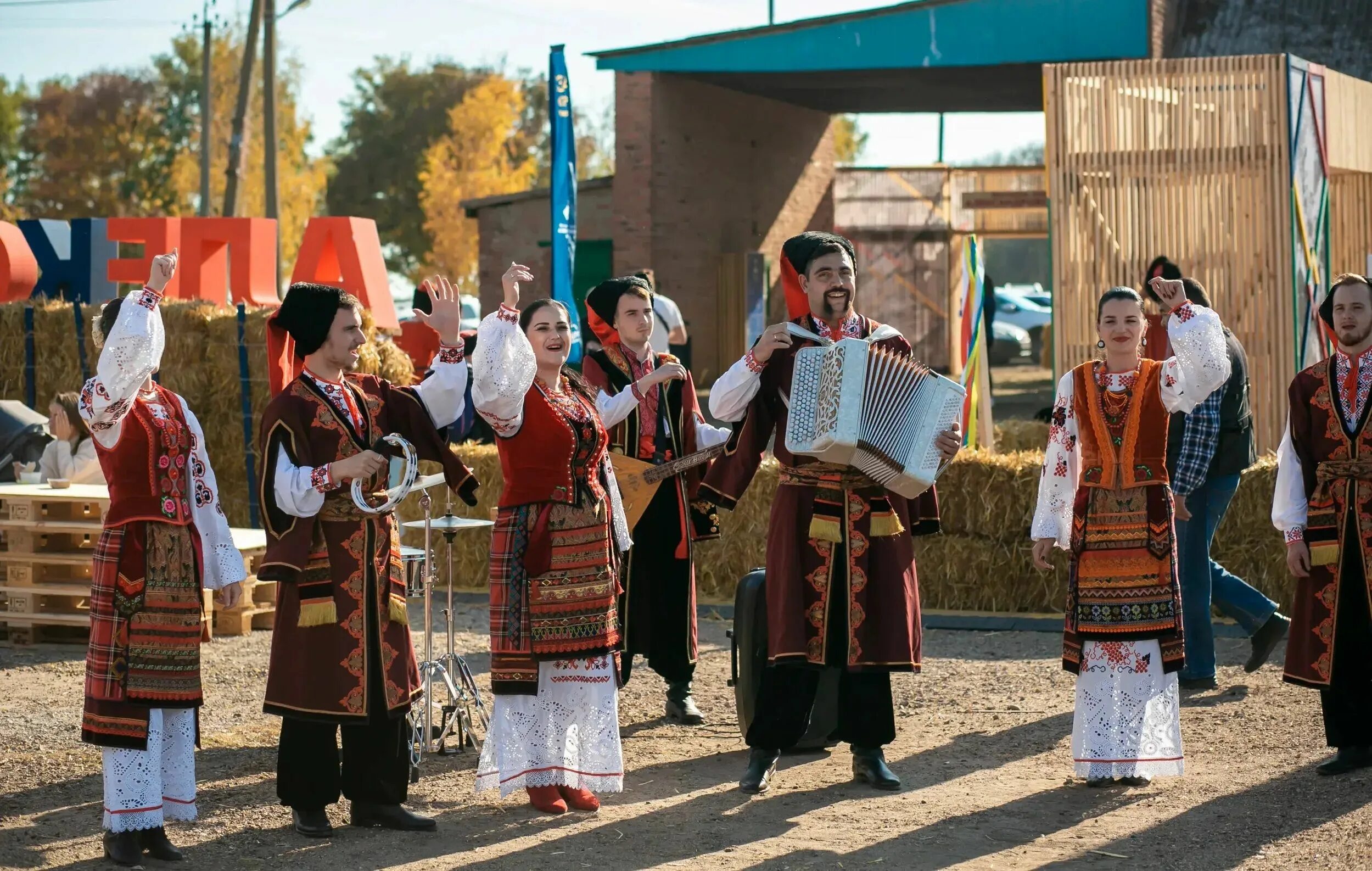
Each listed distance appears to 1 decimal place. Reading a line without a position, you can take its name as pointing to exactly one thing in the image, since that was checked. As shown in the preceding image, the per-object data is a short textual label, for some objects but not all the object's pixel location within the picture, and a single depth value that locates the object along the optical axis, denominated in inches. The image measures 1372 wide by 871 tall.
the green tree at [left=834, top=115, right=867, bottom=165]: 1980.8
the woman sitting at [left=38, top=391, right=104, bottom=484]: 404.5
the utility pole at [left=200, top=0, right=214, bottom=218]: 1200.8
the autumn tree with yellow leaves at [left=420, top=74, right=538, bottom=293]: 1717.5
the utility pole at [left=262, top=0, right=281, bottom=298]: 983.0
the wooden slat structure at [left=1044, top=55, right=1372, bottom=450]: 475.5
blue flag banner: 543.5
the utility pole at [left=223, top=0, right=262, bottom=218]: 958.4
